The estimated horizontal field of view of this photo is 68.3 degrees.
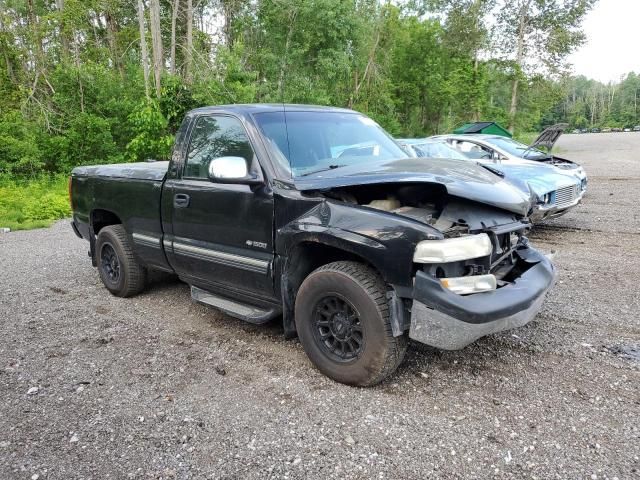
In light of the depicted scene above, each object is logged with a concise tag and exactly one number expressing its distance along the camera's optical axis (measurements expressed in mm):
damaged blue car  7461
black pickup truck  2854
